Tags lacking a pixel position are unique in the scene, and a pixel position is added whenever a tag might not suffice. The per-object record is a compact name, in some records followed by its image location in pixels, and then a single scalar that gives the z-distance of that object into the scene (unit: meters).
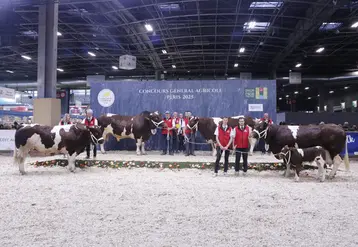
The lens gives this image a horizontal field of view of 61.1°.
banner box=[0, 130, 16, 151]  13.84
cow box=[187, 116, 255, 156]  12.71
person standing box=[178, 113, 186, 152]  12.91
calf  7.81
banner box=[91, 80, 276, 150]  13.86
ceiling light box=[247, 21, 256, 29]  17.52
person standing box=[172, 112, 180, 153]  12.98
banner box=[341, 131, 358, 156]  12.77
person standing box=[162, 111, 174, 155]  13.08
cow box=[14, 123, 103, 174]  8.50
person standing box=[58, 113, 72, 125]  12.20
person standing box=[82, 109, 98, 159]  10.96
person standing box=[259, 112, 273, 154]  13.52
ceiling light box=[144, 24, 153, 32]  17.75
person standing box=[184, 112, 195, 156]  12.75
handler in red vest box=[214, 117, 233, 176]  8.32
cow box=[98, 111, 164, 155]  13.18
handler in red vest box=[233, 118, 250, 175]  8.44
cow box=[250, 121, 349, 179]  8.45
